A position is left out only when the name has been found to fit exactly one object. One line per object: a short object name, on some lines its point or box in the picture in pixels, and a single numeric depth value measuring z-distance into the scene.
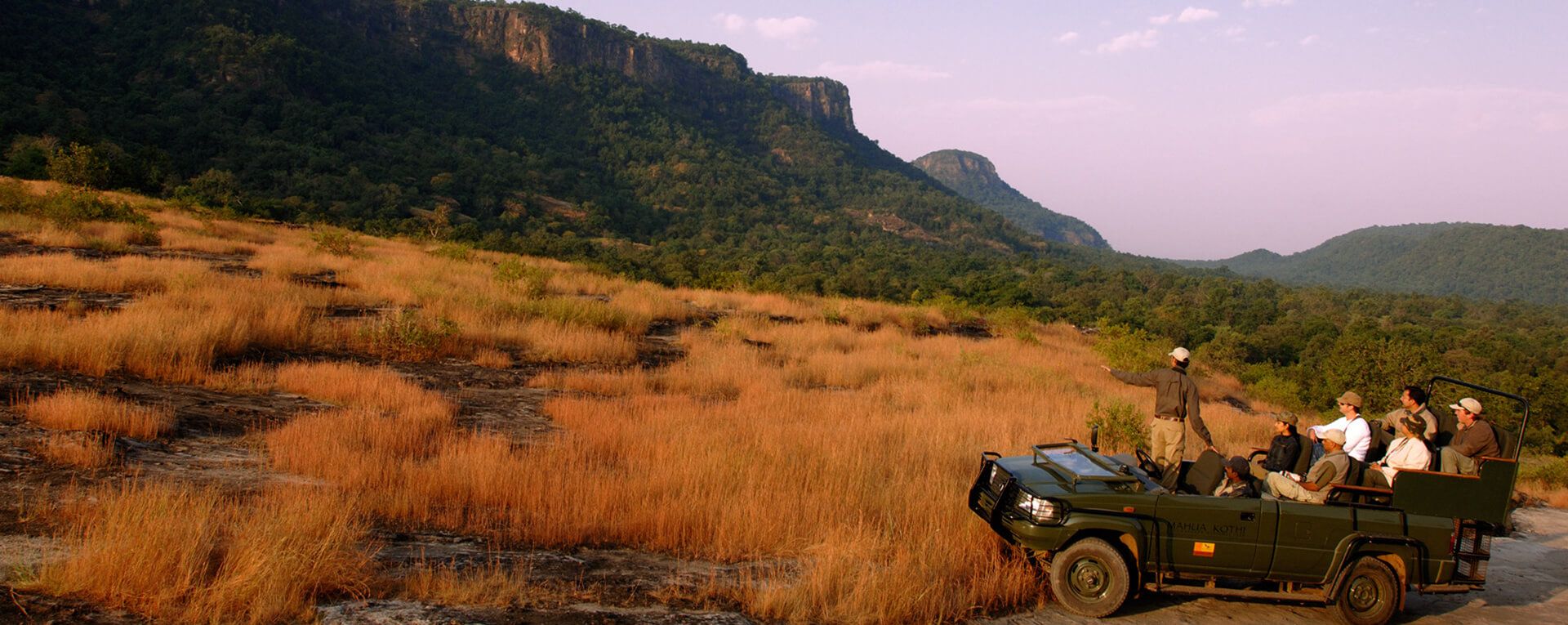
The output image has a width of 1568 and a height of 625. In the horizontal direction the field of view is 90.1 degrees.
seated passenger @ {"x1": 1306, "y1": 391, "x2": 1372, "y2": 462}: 7.27
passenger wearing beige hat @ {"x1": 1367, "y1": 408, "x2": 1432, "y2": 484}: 6.51
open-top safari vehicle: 5.57
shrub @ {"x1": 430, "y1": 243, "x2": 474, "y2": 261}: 25.30
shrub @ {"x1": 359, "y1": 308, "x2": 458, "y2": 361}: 12.88
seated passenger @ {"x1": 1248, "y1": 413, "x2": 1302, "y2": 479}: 6.73
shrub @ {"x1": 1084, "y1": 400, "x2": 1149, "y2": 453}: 10.90
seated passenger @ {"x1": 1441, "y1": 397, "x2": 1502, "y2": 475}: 6.56
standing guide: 8.00
